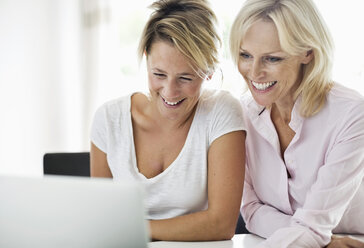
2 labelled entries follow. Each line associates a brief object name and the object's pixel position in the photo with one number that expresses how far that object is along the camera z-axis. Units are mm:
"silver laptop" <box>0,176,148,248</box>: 1361
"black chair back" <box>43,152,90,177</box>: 2206
